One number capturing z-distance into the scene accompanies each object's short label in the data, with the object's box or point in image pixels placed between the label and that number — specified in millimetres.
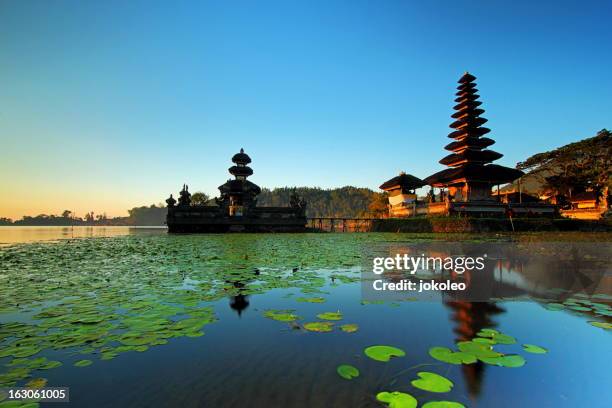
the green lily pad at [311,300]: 4441
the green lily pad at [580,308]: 3908
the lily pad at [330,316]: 3590
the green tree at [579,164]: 36062
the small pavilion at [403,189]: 36156
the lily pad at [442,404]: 1783
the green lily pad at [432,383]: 1983
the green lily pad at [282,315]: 3587
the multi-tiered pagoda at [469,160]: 28469
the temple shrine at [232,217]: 30188
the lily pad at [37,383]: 2060
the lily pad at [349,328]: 3207
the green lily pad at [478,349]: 2519
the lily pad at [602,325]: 3242
